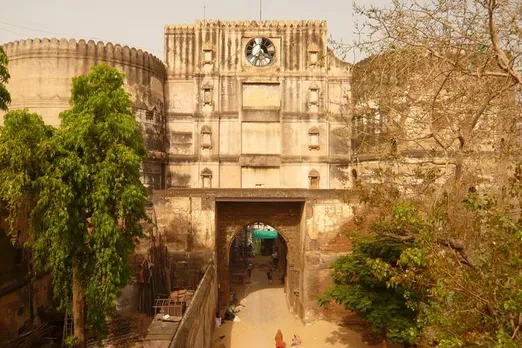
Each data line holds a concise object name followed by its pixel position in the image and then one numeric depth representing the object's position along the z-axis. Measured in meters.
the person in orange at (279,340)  14.13
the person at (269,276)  23.19
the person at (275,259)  27.22
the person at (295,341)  14.70
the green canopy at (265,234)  29.70
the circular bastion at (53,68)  18.41
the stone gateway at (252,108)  22.55
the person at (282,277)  22.55
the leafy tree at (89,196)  9.40
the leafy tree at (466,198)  4.97
